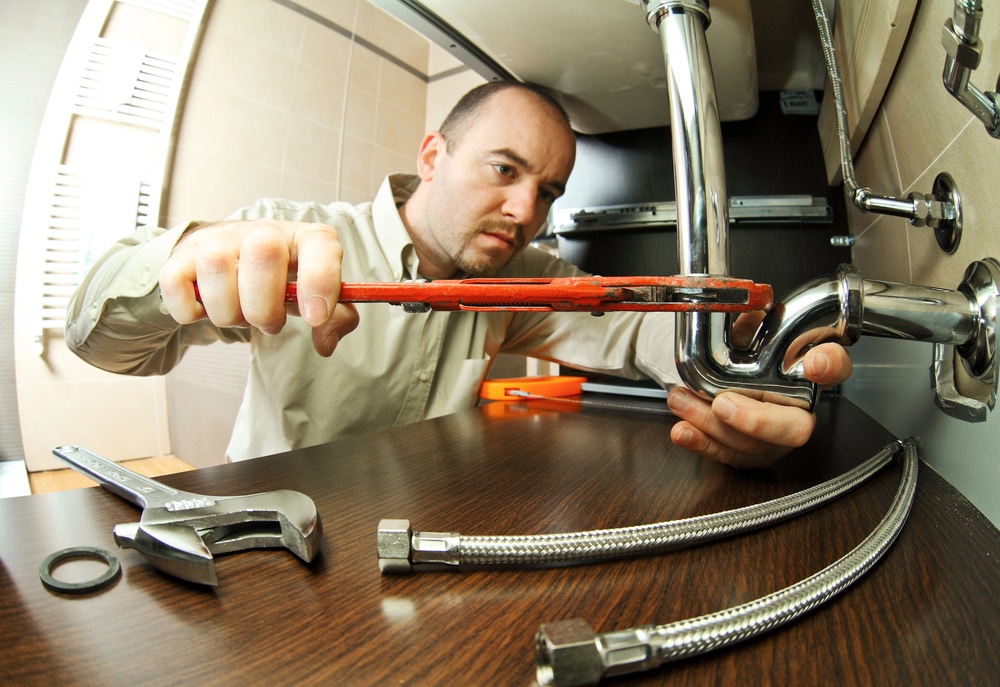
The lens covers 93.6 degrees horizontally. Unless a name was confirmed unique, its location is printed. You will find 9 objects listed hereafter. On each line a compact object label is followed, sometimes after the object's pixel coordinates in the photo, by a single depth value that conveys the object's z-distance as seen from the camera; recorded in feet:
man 1.78
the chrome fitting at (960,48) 0.65
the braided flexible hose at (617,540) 0.57
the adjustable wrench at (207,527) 0.54
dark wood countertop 0.41
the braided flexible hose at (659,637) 0.36
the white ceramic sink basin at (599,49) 1.73
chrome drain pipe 0.86
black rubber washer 0.51
